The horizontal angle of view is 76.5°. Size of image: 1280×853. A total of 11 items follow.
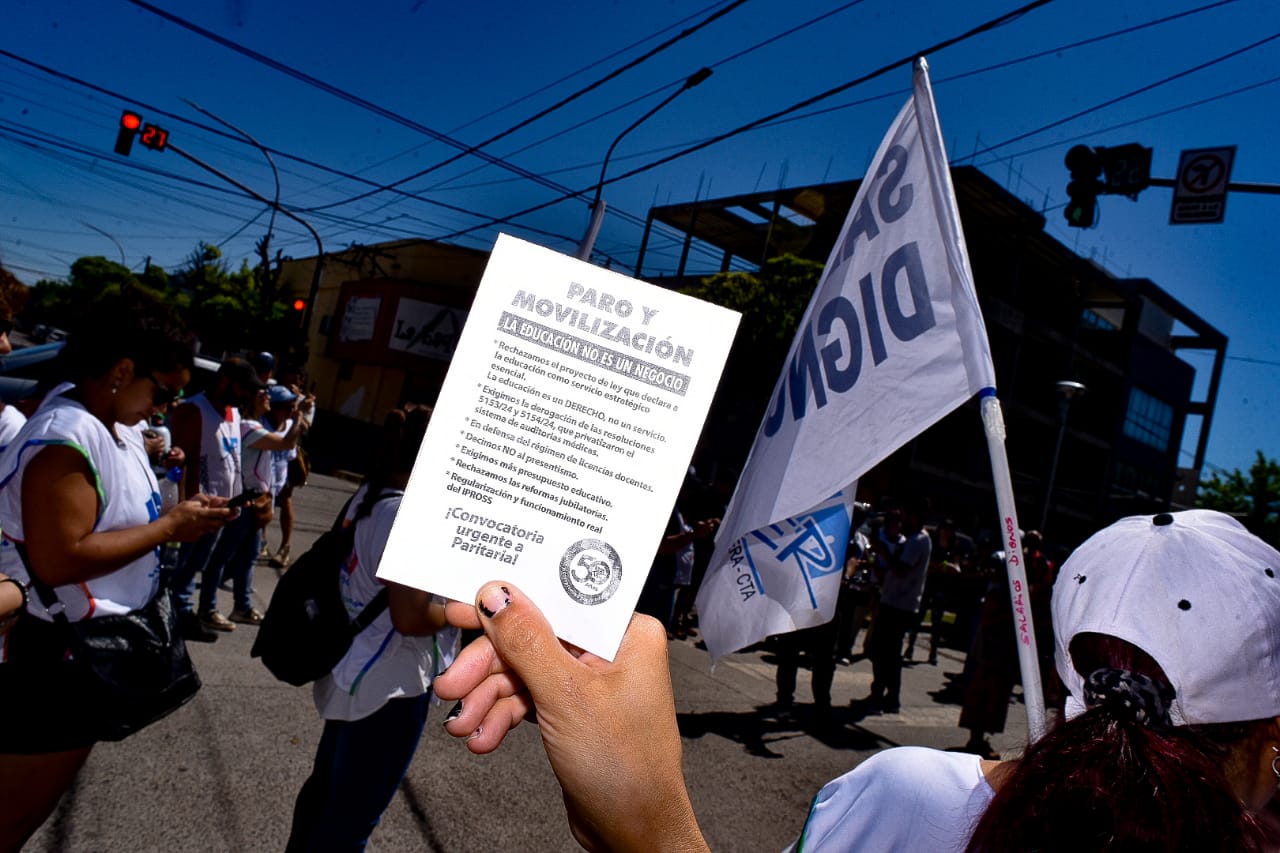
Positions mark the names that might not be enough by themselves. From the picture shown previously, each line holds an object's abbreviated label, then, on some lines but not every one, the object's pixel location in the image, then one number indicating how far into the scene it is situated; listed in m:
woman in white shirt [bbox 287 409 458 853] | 2.27
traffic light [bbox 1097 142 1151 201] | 6.97
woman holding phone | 1.94
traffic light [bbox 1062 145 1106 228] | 7.18
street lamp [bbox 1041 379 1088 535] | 12.23
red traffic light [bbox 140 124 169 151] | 15.66
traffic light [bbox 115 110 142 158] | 14.78
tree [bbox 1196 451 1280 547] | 36.09
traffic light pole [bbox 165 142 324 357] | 16.09
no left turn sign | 6.71
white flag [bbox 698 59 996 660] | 2.23
